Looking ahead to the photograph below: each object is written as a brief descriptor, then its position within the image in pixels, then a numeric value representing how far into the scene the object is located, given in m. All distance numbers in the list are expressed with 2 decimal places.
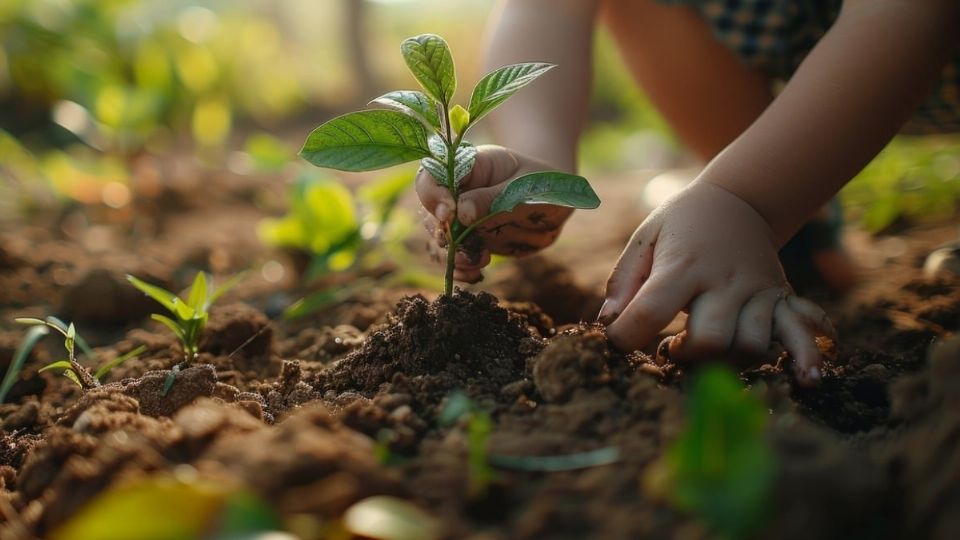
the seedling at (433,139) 1.02
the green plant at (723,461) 0.58
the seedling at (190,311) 1.21
